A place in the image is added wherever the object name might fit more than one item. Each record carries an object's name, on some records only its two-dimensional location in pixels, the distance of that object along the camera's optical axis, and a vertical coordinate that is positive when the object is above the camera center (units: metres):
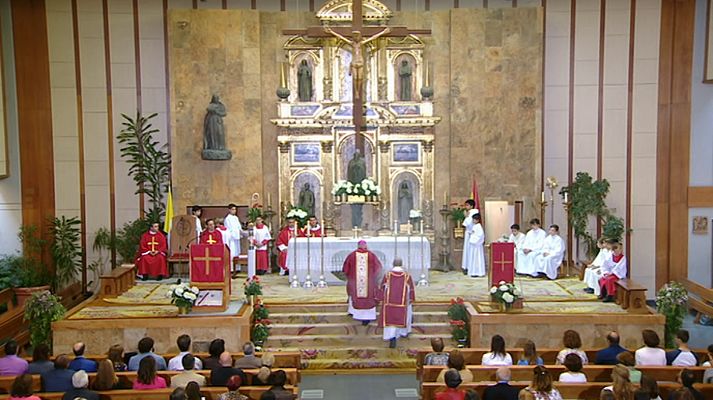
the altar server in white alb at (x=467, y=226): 15.53 -1.32
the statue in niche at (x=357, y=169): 16.03 -0.08
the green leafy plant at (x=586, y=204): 15.72 -0.88
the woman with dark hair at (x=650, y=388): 6.54 -2.04
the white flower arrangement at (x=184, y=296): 11.41 -2.05
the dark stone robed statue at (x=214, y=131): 16.08 +0.79
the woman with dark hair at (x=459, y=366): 7.74 -2.18
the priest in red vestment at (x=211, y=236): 14.23 -1.38
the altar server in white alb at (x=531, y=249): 15.06 -1.78
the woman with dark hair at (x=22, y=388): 7.02 -2.15
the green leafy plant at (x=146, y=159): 15.93 +0.17
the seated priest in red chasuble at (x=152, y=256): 15.16 -1.88
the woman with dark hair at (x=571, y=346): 8.59 -2.18
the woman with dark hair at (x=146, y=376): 7.64 -2.22
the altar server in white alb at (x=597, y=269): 13.20 -1.95
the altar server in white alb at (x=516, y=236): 15.28 -1.54
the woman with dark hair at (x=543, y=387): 6.68 -2.08
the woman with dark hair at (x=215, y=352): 8.48 -2.21
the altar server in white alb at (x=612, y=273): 12.62 -1.95
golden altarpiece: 16.39 +0.84
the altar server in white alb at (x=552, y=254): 14.80 -1.85
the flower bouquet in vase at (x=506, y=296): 11.58 -2.13
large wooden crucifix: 14.73 +2.72
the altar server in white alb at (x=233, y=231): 15.46 -1.39
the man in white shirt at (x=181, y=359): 8.58 -2.33
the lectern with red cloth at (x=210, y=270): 11.79 -1.71
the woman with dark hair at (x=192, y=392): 6.64 -2.08
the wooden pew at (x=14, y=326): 12.65 -2.84
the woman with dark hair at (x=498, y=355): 8.66 -2.31
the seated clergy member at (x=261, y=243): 15.59 -1.67
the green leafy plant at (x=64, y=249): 15.91 -1.82
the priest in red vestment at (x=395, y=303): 11.59 -2.22
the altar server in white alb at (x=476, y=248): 15.34 -1.81
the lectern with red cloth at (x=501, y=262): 12.58 -1.71
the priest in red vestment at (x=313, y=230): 15.75 -1.41
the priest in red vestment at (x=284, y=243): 15.63 -1.69
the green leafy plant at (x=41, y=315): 11.19 -2.30
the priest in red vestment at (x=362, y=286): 12.09 -2.02
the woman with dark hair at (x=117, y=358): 8.73 -2.31
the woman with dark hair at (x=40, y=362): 8.49 -2.32
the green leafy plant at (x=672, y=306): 11.34 -2.27
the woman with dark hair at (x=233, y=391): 6.95 -2.20
